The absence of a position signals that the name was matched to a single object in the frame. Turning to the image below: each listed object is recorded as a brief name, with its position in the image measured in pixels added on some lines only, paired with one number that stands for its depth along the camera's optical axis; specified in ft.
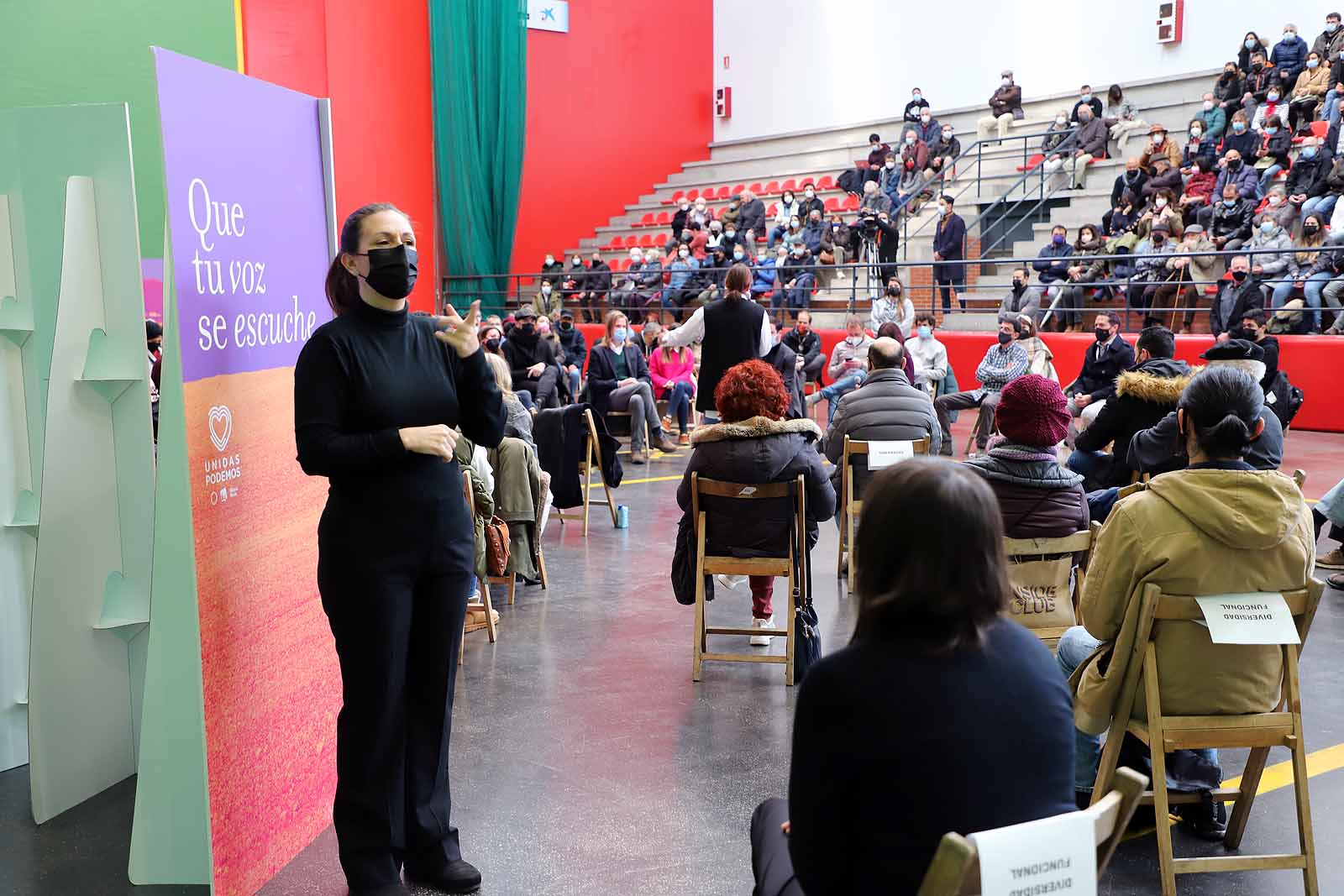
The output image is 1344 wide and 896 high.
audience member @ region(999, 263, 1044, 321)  39.40
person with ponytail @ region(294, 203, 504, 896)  8.19
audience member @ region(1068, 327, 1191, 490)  15.66
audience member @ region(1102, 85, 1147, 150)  48.62
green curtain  56.90
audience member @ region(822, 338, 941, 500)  17.66
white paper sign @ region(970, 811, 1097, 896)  4.65
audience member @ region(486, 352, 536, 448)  17.66
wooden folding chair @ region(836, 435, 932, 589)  17.47
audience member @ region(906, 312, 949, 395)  32.22
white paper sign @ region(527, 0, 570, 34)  64.13
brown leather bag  15.38
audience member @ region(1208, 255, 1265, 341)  33.58
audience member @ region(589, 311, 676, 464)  30.89
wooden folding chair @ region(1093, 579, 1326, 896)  8.47
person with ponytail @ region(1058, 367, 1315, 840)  8.41
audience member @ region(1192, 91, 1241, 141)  44.15
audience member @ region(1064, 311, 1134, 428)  25.73
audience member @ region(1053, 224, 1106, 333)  39.70
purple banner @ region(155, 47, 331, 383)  8.17
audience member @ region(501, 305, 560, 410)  30.42
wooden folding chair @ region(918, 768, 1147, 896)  4.49
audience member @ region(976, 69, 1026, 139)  54.75
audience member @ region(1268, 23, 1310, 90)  43.62
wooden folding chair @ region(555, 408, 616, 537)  22.48
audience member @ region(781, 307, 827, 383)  35.47
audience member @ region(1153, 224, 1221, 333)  37.37
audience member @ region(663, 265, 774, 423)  22.49
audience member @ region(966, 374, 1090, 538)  11.60
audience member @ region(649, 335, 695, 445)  34.81
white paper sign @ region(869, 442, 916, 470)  17.11
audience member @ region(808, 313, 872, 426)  31.19
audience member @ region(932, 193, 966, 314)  46.91
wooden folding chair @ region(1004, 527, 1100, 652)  11.52
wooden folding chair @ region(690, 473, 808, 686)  13.80
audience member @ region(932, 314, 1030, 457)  28.30
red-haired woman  13.85
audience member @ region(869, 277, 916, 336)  38.22
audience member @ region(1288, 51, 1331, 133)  41.55
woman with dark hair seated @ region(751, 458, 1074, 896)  4.85
